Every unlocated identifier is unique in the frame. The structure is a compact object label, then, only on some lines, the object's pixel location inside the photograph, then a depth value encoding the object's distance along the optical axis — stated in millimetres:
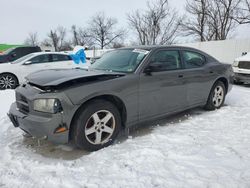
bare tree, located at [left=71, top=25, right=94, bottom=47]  62531
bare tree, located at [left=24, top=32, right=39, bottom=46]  84875
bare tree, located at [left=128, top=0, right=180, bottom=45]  33625
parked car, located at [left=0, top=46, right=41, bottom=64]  13977
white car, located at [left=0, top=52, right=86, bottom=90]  8578
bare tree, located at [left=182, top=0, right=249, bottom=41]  31125
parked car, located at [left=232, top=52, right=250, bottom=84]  9208
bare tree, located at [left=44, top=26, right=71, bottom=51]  73162
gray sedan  3084
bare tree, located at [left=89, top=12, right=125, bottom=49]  59125
